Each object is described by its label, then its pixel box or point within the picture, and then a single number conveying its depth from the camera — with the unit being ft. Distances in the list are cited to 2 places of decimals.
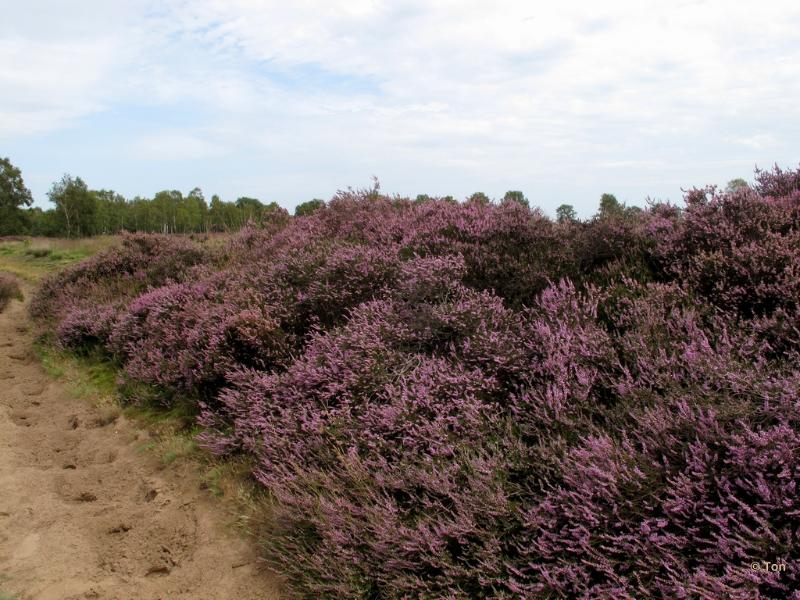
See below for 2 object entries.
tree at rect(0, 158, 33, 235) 190.60
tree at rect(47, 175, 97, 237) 147.64
